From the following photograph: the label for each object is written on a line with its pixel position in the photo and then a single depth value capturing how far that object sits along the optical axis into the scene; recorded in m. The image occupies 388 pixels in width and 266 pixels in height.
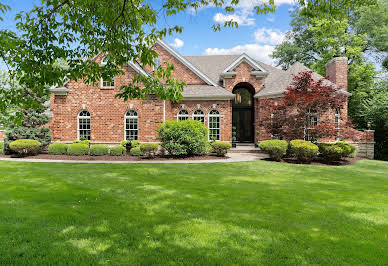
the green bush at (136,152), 15.43
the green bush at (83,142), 16.50
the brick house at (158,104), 17.50
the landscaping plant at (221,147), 15.49
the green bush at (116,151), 15.31
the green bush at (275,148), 13.82
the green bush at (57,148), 15.95
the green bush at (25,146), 14.91
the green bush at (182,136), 14.24
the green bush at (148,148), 14.83
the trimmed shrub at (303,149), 13.16
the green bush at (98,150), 15.49
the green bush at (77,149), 15.67
